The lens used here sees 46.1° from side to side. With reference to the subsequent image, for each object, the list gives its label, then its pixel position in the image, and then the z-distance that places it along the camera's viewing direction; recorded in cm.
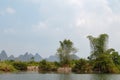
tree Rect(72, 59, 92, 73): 4384
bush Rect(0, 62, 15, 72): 3824
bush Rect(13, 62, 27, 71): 4679
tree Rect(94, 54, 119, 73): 4199
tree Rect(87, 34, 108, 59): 4559
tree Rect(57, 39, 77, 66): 4768
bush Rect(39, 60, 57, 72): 4744
